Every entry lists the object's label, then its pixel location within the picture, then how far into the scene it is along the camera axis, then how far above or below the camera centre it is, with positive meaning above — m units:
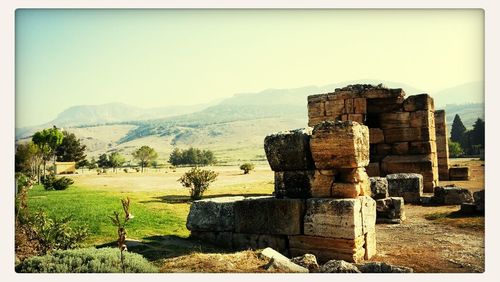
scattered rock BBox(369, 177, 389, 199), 11.55 -1.03
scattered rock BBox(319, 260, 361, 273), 5.96 -1.63
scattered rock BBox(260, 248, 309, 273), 5.96 -1.59
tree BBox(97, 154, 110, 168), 53.09 -1.54
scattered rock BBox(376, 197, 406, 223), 10.72 -1.50
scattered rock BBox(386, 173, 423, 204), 13.80 -1.19
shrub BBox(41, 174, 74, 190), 16.60 -1.25
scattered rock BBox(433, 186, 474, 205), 12.95 -1.39
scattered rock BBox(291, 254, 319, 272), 6.27 -1.63
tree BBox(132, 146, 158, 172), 53.34 -0.49
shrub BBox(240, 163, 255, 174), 37.75 -1.58
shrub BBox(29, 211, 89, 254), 7.73 -1.51
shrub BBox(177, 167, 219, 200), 16.06 -1.16
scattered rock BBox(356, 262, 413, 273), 6.07 -1.67
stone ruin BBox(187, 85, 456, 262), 6.95 -0.96
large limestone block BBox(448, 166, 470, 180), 19.69 -1.10
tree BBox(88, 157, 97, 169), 45.58 -1.54
